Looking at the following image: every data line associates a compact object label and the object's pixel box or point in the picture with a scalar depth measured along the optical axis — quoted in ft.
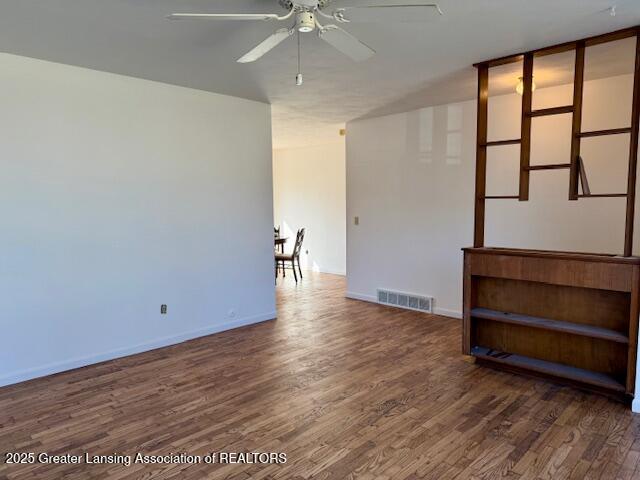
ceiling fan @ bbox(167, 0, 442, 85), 6.56
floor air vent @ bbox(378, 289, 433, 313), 17.69
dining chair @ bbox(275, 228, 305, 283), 24.76
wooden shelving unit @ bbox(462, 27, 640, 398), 9.52
